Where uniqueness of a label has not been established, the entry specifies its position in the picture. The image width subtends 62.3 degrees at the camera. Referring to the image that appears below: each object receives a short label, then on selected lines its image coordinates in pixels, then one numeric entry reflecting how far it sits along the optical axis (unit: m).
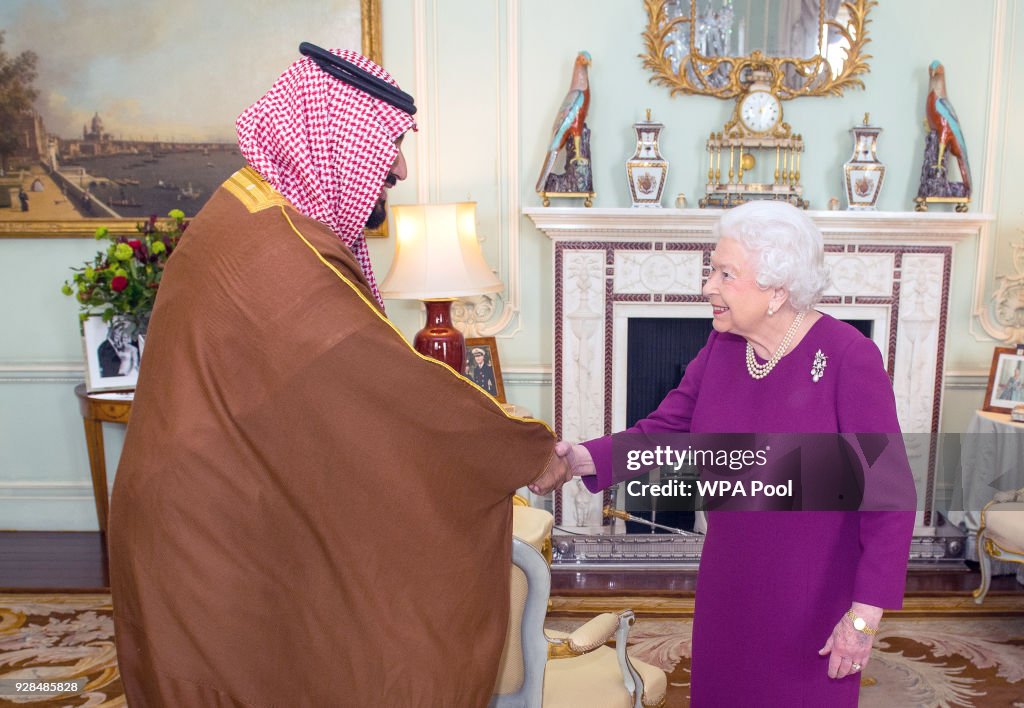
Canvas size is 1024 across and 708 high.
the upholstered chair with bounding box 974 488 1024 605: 3.31
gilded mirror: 4.18
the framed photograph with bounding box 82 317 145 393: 4.13
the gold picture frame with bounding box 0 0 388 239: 4.39
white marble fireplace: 4.11
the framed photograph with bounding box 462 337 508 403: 4.34
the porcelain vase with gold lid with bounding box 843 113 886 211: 4.11
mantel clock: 4.20
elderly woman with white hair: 1.61
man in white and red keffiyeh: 1.43
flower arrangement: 3.93
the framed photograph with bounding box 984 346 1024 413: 4.05
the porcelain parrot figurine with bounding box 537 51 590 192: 4.07
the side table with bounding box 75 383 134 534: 3.97
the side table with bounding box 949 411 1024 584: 3.54
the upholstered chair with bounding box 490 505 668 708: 1.66
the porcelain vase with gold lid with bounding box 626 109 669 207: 4.13
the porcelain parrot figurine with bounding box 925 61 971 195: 4.07
